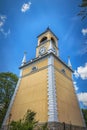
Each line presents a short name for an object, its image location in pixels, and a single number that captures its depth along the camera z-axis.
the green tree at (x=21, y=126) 5.67
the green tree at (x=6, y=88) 14.49
